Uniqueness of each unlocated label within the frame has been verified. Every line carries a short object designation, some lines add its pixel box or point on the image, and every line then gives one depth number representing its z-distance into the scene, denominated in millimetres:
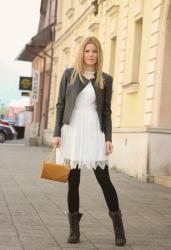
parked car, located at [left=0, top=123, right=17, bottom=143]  35194
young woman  5836
